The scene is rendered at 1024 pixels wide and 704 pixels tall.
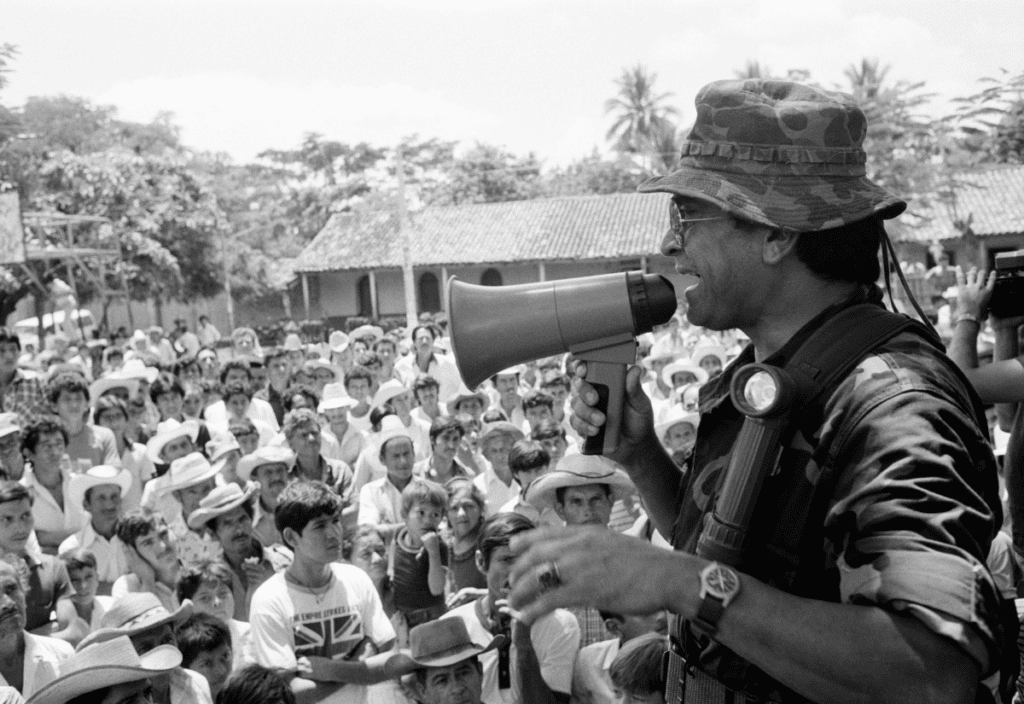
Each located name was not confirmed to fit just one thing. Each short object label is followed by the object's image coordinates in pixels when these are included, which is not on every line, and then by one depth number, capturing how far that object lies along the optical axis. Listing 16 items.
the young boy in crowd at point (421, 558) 5.17
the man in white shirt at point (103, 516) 5.55
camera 3.21
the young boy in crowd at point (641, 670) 3.51
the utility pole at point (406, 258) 27.16
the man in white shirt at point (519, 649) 4.24
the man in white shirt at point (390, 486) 6.28
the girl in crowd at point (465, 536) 5.09
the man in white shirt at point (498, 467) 6.57
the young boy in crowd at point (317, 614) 4.28
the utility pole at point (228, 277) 33.59
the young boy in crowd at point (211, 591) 4.74
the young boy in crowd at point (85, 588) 5.03
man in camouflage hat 1.27
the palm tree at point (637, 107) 55.03
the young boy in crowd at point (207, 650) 4.18
